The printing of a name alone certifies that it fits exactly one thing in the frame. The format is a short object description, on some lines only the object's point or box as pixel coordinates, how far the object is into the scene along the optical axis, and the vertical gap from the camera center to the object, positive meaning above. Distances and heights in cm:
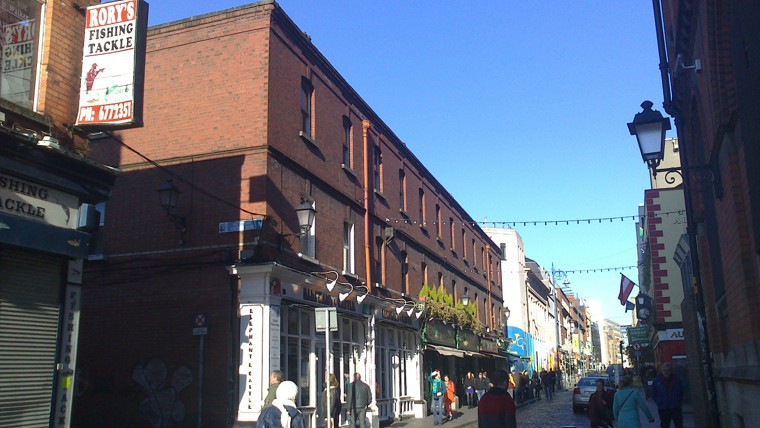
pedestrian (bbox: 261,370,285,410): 1012 -12
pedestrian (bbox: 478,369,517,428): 787 -38
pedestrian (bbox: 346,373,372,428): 1725 -64
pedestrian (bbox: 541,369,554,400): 4216 -84
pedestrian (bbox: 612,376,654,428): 1013 -55
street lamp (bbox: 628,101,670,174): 1064 +346
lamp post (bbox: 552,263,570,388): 6313 +473
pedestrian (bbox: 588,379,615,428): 1209 -70
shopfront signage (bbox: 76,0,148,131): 1048 +461
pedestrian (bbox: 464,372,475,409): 3055 -71
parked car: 2875 -96
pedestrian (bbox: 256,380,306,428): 842 -43
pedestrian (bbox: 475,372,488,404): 2914 -53
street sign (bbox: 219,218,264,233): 1622 +339
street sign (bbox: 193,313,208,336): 1569 +113
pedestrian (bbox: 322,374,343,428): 1767 -67
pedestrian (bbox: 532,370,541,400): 4247 -95
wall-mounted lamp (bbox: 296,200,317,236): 1664 +368
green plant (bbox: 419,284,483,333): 2791 +265
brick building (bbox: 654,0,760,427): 842 +257
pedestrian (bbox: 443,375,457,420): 2467 -85
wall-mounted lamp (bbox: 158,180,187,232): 1590 +399
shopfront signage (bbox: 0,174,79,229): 911 +235
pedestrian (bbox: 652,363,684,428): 1320 -51
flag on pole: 3991 +449
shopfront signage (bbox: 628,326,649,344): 4069 +190
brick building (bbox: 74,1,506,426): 1578 +322
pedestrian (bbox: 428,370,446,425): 2293 -86
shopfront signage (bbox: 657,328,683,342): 2944 +137
